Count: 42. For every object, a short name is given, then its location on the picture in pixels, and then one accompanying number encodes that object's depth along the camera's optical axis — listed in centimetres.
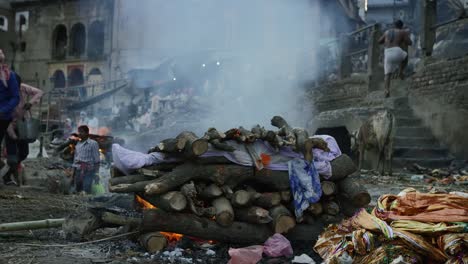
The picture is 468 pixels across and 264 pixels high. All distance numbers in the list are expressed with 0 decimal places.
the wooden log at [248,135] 377
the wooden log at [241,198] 359
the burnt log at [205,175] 353
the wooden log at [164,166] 372
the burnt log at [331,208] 392
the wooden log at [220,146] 365
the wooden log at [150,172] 360
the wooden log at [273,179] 376
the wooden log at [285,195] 381
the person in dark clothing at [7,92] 585
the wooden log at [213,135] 368
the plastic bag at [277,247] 356
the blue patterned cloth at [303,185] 375
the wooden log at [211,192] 361
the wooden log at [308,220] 387
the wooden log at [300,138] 384
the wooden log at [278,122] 449
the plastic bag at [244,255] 331
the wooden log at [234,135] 379
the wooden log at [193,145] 353
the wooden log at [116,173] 391
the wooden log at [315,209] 383
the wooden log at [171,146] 360
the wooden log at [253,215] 361
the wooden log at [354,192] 392
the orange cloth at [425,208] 278
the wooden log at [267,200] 371
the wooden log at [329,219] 392
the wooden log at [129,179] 370
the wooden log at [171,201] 343
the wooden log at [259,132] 386
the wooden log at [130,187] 354
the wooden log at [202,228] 350
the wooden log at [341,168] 399
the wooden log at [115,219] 374
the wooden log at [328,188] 389
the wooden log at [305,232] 380
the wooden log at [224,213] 352
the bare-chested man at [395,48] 1091
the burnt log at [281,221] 366
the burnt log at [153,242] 351
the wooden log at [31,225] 376
